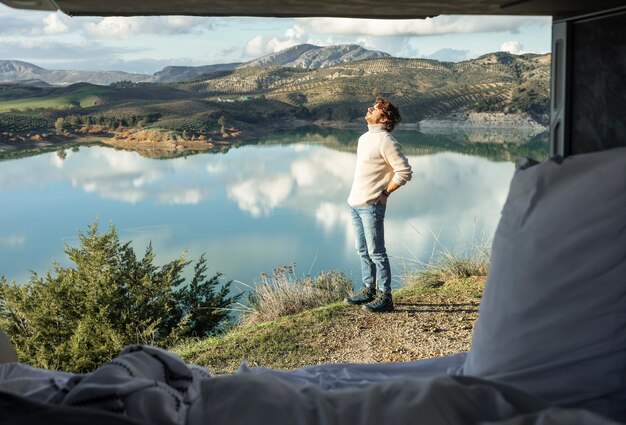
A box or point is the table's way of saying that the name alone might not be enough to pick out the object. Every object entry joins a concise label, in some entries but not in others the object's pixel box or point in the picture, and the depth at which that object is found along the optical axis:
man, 5.28
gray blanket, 1.43
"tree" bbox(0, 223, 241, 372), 7.38
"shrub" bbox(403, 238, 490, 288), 7.34
